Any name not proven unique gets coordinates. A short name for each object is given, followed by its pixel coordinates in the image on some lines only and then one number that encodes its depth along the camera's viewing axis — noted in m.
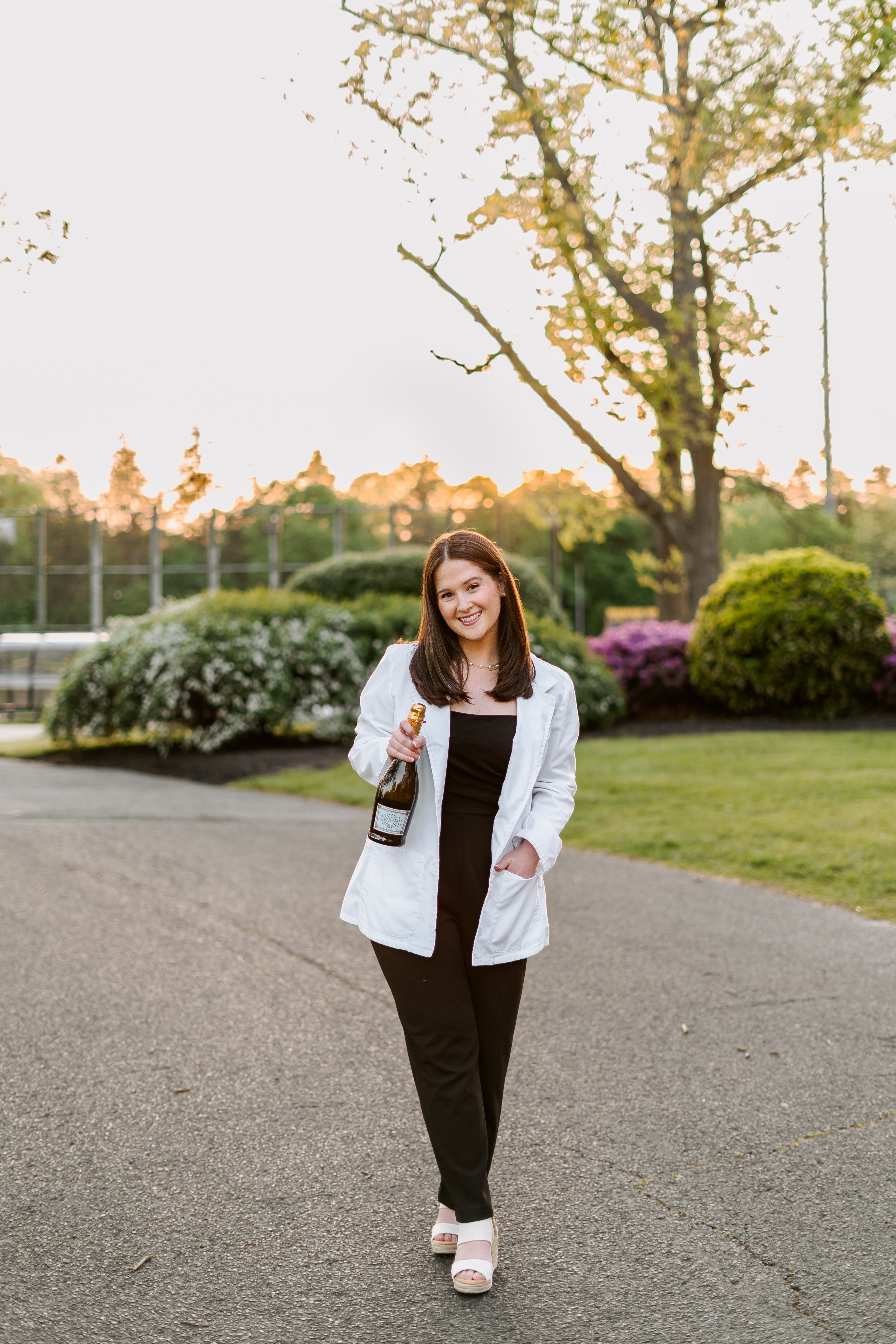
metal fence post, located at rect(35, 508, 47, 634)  41.09
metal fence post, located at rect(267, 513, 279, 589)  39.19
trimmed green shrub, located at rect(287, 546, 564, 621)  17.98
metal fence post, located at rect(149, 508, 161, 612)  39.97
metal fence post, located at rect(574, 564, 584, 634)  53.56
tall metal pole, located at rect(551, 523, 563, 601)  38.59
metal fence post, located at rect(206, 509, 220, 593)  40.09
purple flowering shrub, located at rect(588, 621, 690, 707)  16.23
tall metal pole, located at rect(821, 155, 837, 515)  14.29
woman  2.97
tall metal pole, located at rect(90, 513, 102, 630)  40.75
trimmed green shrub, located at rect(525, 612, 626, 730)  15.12
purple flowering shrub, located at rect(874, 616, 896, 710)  14.85
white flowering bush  14.19
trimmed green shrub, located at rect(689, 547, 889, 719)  14.66
